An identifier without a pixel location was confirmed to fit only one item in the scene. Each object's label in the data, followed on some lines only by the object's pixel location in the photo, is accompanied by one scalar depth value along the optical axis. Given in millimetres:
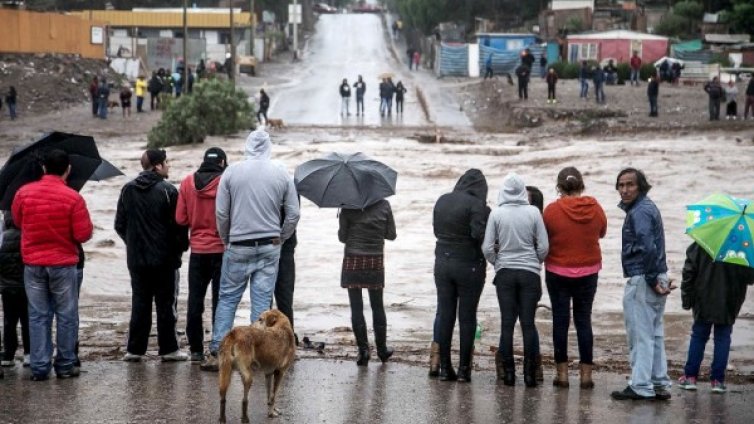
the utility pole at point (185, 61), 50906
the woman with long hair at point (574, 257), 9906
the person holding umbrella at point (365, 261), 10906
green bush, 37925
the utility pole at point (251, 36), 68356
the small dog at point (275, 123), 43594
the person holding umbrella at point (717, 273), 9703
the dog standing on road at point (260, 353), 8414
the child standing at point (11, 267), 10258
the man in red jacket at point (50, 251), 9820
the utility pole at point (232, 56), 52269
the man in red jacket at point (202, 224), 10320
